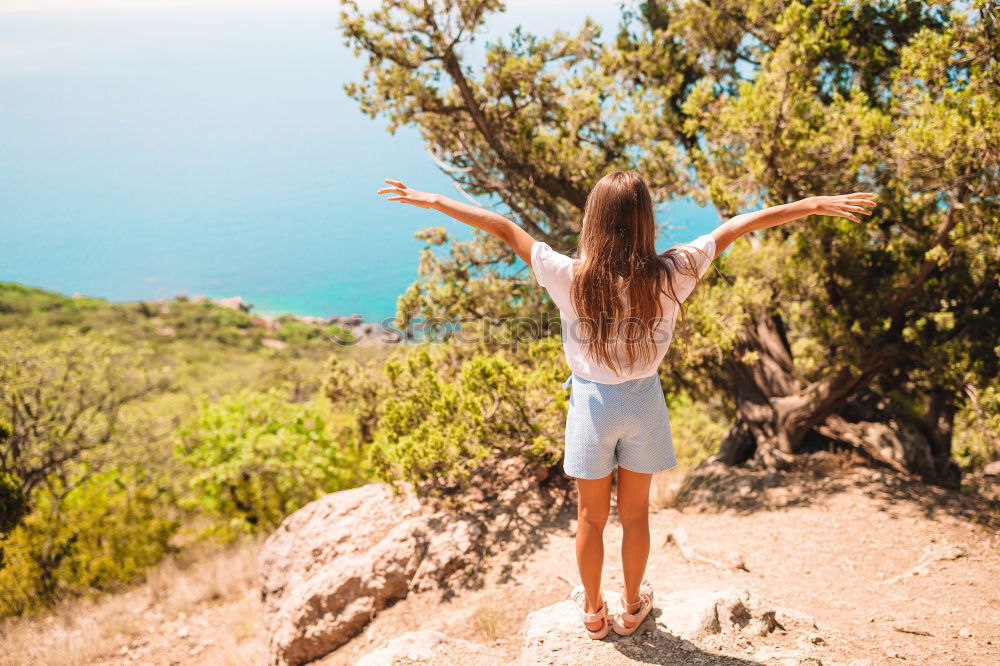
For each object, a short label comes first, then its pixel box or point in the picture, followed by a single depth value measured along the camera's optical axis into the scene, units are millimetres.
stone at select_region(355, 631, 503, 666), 3096
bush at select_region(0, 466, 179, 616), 8125
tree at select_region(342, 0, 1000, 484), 5109
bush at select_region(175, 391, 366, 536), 8969
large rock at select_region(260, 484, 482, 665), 4688
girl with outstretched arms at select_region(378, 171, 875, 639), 2127
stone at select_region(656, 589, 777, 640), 2883
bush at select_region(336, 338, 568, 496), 4859
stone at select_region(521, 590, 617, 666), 2758
